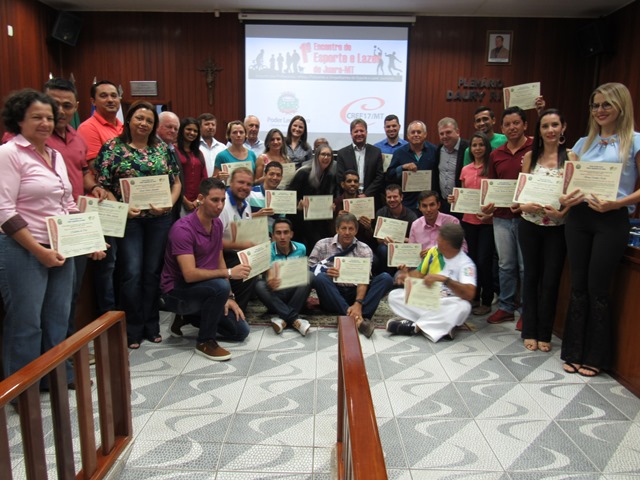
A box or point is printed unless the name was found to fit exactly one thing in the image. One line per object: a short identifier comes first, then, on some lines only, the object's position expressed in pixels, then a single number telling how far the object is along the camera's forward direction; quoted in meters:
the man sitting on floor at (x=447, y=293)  3.29
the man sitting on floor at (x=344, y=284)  3.67
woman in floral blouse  2.85
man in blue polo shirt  3.45
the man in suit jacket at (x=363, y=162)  4.38
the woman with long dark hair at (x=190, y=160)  3.58
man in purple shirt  2.96
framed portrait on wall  6.39
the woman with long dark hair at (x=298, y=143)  4.42
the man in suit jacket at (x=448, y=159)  4.18
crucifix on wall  6.43
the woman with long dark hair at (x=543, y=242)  2.94
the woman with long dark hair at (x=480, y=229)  3.78
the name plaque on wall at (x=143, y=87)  6.47
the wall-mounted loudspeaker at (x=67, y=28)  5.92
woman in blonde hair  2.50
